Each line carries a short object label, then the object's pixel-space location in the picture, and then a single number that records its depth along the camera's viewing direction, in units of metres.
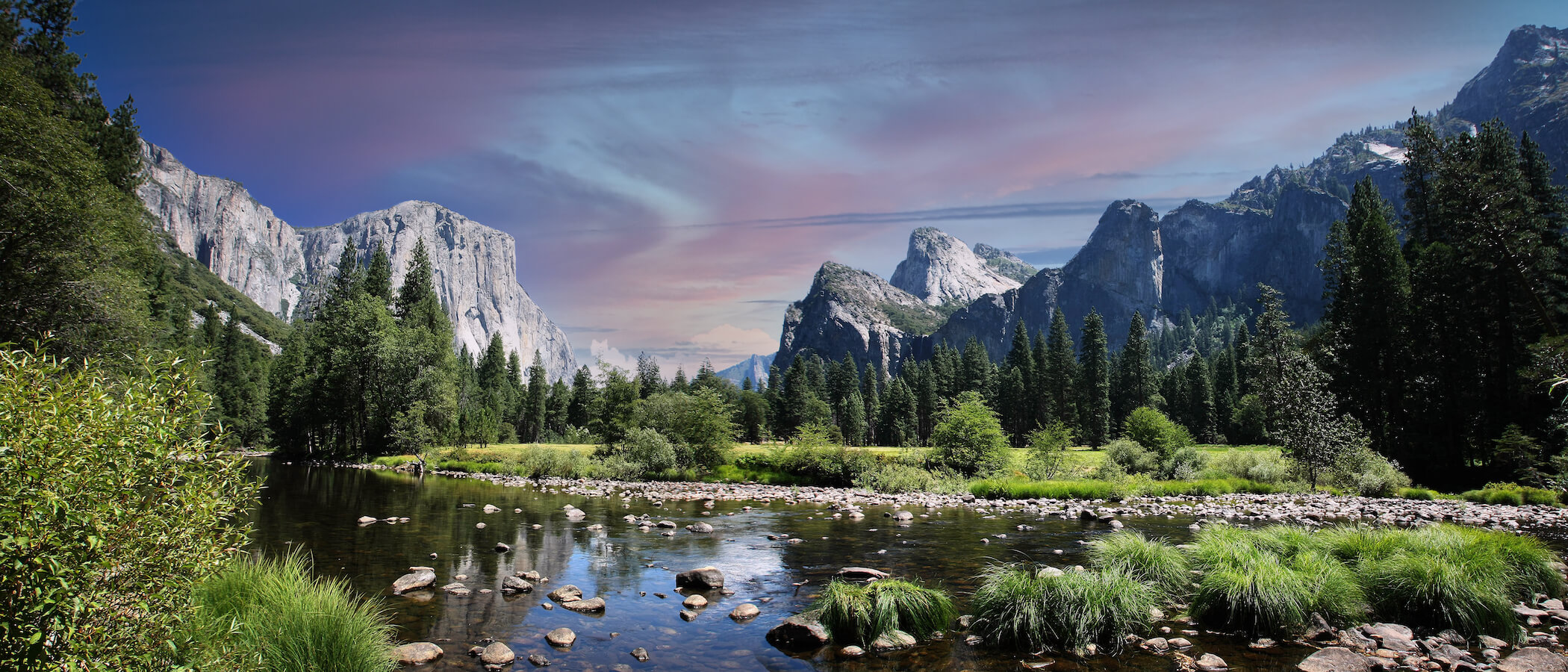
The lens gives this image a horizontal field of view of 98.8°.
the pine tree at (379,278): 66.94
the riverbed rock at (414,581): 12.86
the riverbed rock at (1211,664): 9.10
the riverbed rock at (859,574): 14.08
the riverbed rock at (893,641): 10.01
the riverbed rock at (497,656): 9.30
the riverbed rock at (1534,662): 8.67
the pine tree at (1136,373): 91.38
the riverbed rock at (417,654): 9.14
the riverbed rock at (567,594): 12.66
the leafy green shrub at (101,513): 4.15
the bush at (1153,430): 50.69
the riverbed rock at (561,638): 10.22
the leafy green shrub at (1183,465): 37.50
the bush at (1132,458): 41.84
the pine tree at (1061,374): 94.31
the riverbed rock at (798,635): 10.28
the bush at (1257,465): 34.81
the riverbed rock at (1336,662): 8.88
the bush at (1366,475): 31.22
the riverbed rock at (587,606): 12.19
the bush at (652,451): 42.75
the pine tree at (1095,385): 87.12
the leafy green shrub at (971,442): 39.94
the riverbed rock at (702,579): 13.95
